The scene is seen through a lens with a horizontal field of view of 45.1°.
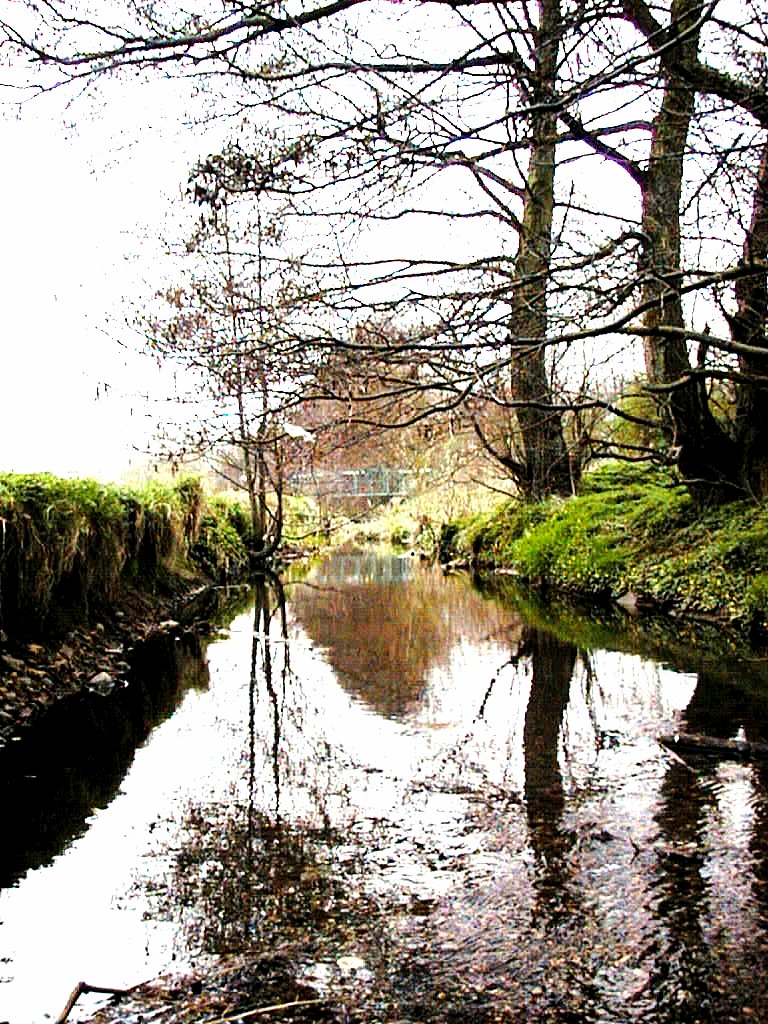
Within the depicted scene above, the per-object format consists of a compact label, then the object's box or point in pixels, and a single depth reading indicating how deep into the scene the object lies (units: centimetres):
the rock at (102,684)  638
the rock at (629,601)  1027
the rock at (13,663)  570
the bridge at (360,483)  2156
